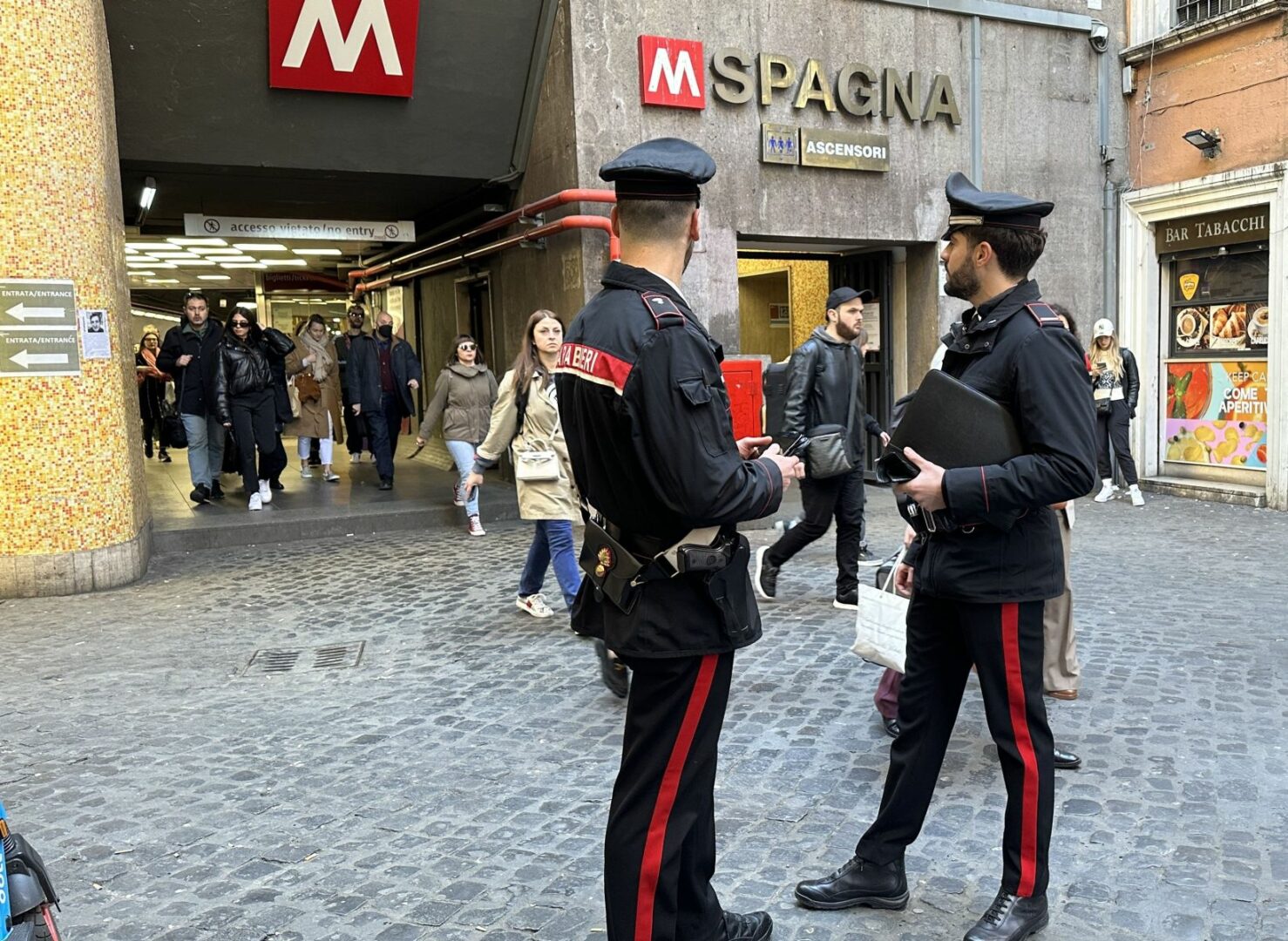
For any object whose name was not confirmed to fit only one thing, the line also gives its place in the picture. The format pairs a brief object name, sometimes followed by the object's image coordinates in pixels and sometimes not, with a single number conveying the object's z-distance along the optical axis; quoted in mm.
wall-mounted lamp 11234
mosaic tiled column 7379
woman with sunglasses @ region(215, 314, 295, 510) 10391
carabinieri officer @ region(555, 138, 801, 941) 2354
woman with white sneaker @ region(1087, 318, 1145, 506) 11094
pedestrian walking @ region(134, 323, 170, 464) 15477
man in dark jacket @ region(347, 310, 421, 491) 11898
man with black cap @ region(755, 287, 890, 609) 6750
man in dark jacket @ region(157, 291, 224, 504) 10383
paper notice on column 7742
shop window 11242
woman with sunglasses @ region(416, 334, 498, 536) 9781
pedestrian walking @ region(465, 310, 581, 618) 6258
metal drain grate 5863
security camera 12344
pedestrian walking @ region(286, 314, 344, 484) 12805
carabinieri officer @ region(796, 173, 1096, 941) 2832
